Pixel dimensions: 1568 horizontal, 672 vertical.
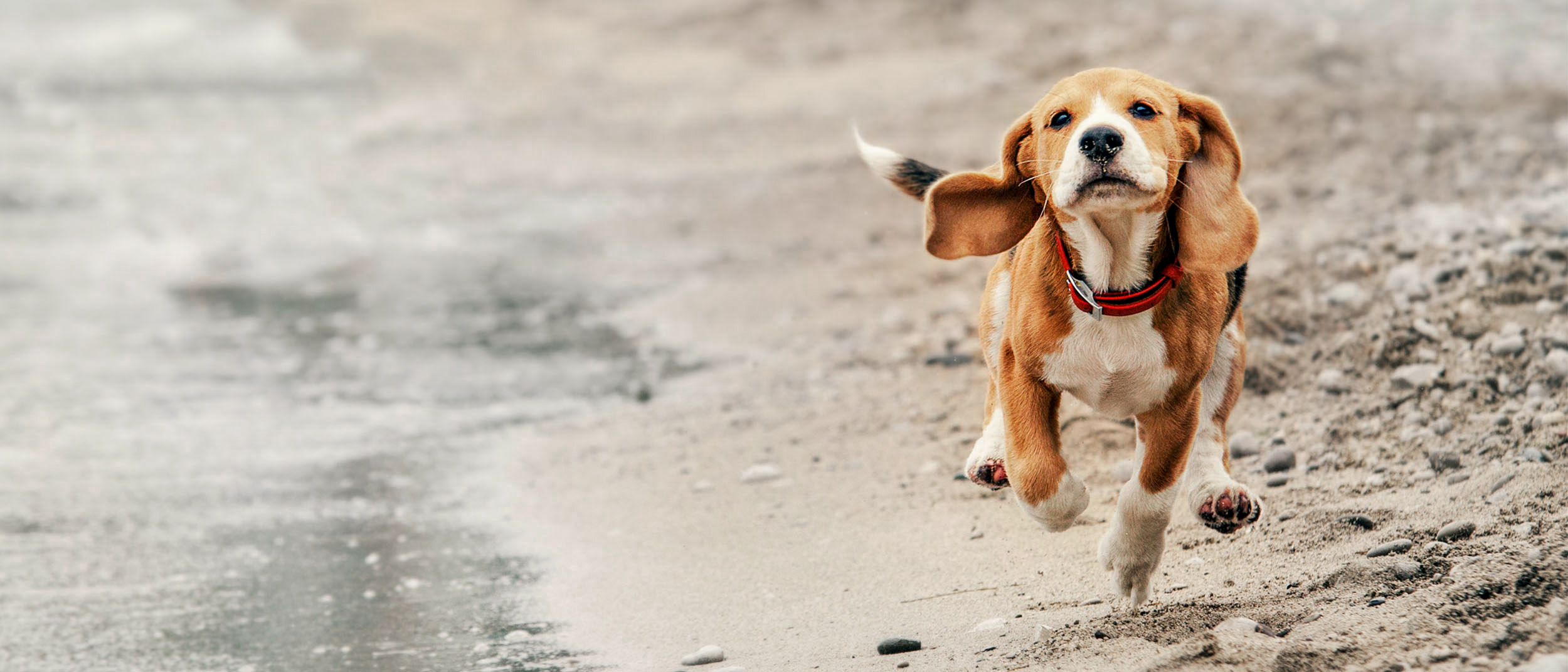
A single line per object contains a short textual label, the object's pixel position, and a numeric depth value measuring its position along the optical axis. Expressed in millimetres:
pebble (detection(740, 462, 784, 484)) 12289
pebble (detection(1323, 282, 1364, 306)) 12957
